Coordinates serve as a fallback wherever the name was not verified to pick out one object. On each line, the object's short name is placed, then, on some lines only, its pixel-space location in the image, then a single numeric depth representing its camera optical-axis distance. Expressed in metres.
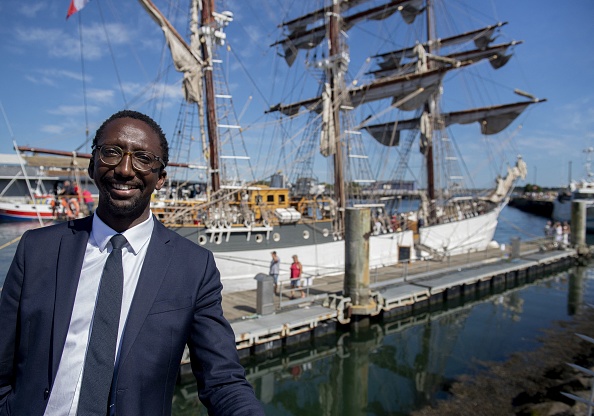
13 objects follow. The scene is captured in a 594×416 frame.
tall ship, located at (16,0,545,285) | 16.55
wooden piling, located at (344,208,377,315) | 12.39
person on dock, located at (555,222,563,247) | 26.48
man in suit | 1.43
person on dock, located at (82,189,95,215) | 16.83
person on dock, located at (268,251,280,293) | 13.00
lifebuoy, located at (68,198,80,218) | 16.61
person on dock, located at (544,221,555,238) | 30.31
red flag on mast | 10.17
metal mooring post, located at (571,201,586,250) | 26.35
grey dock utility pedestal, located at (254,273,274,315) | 10.71
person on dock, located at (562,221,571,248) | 26.45
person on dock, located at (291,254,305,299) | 13.02
